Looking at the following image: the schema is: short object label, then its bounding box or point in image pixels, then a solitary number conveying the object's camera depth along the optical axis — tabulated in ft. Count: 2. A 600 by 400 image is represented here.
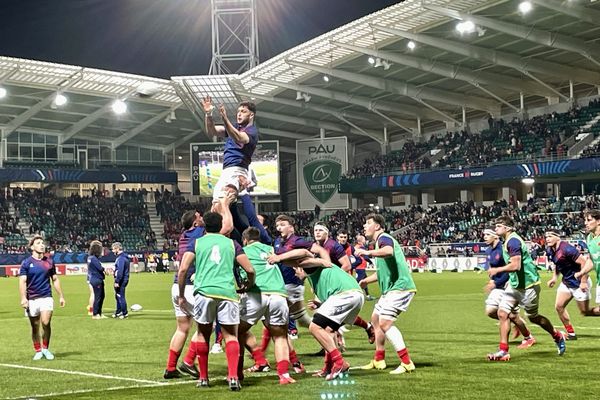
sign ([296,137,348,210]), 239.09
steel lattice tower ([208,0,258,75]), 207.92
